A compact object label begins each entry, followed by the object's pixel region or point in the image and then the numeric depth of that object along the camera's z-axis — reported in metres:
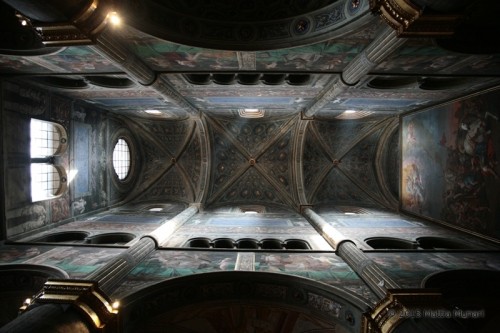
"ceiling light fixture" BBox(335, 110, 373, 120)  12.17
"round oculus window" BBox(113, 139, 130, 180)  12.95
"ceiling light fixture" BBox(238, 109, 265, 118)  12.63
